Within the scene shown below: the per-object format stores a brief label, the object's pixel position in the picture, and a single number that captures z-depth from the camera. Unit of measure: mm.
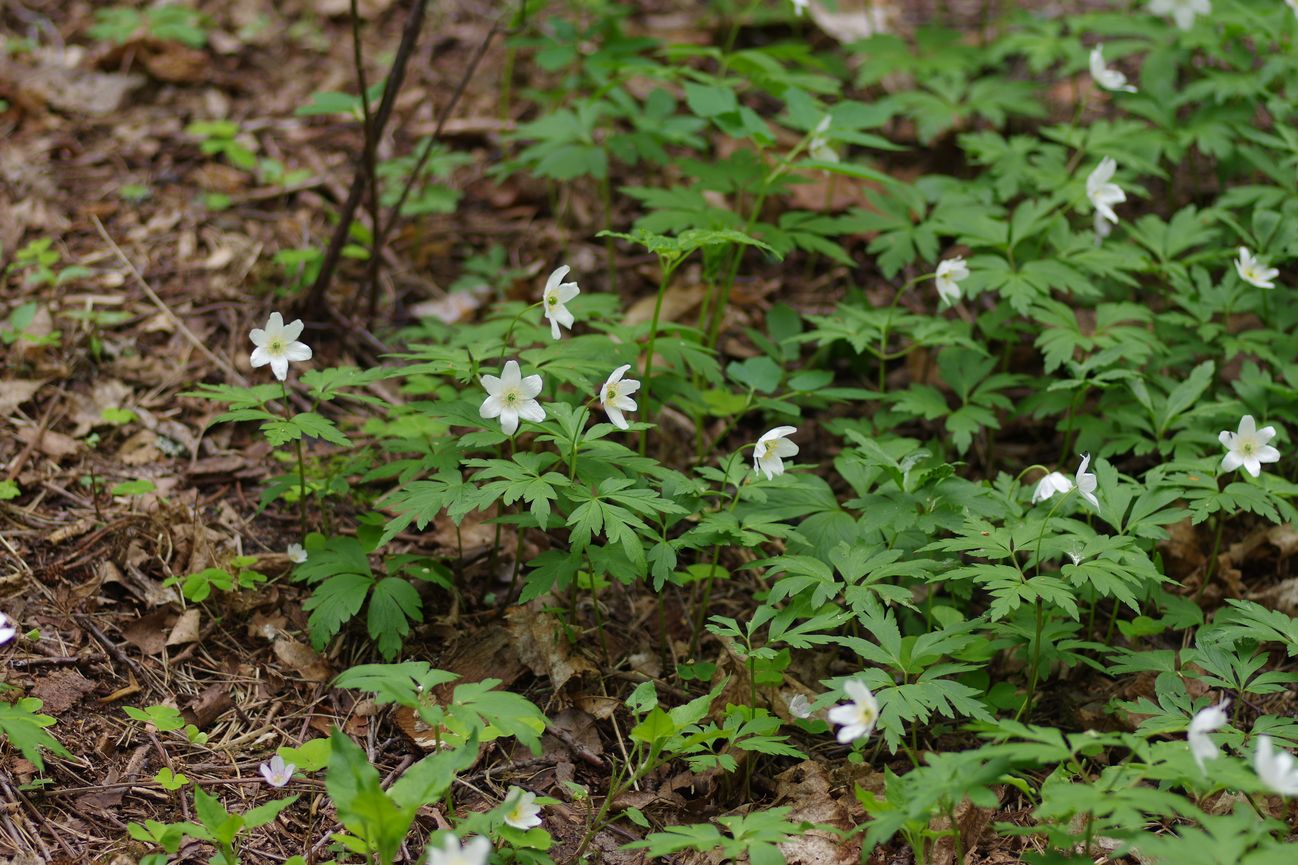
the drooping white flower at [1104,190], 3682
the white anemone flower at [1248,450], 2902
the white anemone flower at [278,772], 2533
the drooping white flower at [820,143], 3805
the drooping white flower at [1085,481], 2676
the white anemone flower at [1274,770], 1943
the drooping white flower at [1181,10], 4422
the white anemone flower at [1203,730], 2008
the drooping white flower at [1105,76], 3960
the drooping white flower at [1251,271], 3594
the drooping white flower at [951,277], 3498
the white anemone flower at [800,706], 2767
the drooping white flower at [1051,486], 2754
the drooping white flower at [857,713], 2240
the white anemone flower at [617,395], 2877
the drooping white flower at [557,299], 2986
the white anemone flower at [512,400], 2750
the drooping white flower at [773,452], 2908
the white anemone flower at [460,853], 1921
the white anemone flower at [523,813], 2283
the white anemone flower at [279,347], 2963
